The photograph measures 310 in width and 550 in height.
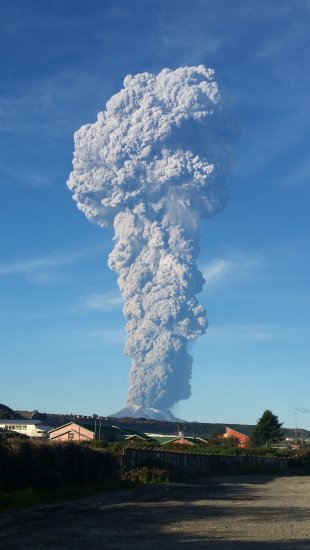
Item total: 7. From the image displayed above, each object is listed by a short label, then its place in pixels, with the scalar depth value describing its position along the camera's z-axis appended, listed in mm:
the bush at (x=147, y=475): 45375
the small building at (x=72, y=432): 88438
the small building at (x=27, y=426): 107375
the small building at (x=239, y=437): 121712
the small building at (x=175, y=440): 99206
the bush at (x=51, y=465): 31759
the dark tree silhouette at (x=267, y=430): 122875
